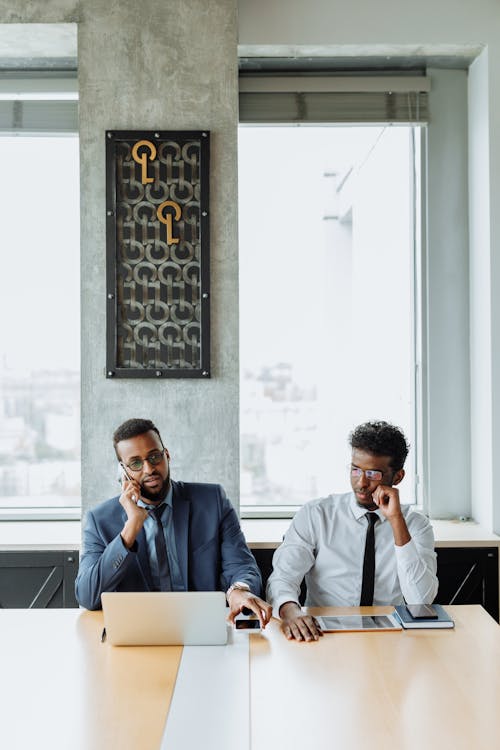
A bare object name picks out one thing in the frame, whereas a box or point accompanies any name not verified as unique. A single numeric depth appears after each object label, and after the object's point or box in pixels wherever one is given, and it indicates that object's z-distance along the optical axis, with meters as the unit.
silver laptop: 2.26
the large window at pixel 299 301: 4.34
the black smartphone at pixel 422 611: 2.51
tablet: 2.46
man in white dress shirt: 2.84
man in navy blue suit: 2.75
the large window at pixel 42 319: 4.30
